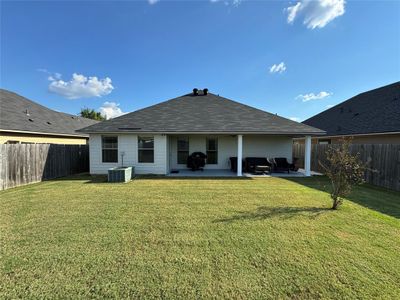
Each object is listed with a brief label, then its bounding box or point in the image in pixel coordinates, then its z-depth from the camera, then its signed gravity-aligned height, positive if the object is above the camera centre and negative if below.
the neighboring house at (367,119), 11.69 +1.87
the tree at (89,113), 52.59 +7.69
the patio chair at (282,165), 13.07 -1.36
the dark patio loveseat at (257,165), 12.19 -1.32
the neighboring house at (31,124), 11.25 +1.26
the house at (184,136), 11.31 +0.47
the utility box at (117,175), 9.60 -1.52
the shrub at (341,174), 5.72 -0.84
